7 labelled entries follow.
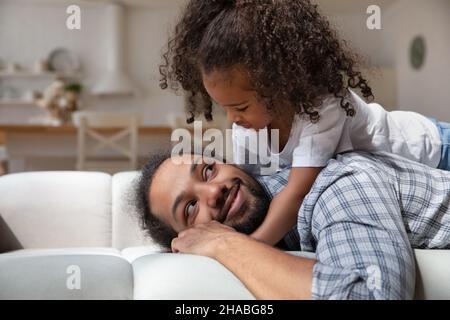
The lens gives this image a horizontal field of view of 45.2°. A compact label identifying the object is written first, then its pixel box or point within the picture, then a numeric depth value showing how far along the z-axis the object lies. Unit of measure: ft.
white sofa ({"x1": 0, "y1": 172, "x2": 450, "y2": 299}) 2.56
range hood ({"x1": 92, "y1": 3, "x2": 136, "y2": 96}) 21.02
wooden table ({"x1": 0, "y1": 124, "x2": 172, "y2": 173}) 11.54
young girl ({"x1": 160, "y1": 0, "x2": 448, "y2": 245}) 3.46
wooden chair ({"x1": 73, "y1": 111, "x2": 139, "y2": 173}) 11.63
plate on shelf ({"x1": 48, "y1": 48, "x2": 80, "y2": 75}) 21.57
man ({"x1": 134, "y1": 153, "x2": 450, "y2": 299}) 2.52
